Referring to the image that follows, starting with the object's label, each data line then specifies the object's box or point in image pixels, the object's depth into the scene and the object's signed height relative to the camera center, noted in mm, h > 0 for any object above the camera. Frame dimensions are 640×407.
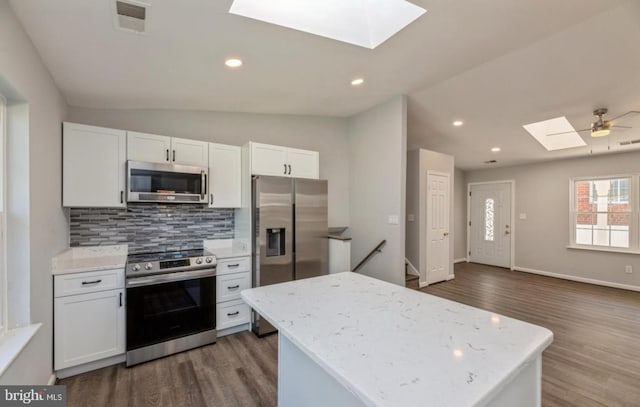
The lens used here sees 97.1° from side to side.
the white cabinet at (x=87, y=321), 2211 -977
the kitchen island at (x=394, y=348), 798 -518
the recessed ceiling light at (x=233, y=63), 2291 +1158
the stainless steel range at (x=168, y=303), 2465 -950
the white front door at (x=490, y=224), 6598 -506
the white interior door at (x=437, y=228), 5066 -451
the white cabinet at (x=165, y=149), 2807 +557
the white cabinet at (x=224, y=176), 3260 +314
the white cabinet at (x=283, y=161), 3352 +525
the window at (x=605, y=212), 5000 -158
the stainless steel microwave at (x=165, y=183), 2723 +202
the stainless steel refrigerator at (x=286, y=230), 3113 -323
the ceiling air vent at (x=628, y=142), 4464 +983
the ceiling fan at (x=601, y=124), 3383 +961
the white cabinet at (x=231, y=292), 2977 -957
